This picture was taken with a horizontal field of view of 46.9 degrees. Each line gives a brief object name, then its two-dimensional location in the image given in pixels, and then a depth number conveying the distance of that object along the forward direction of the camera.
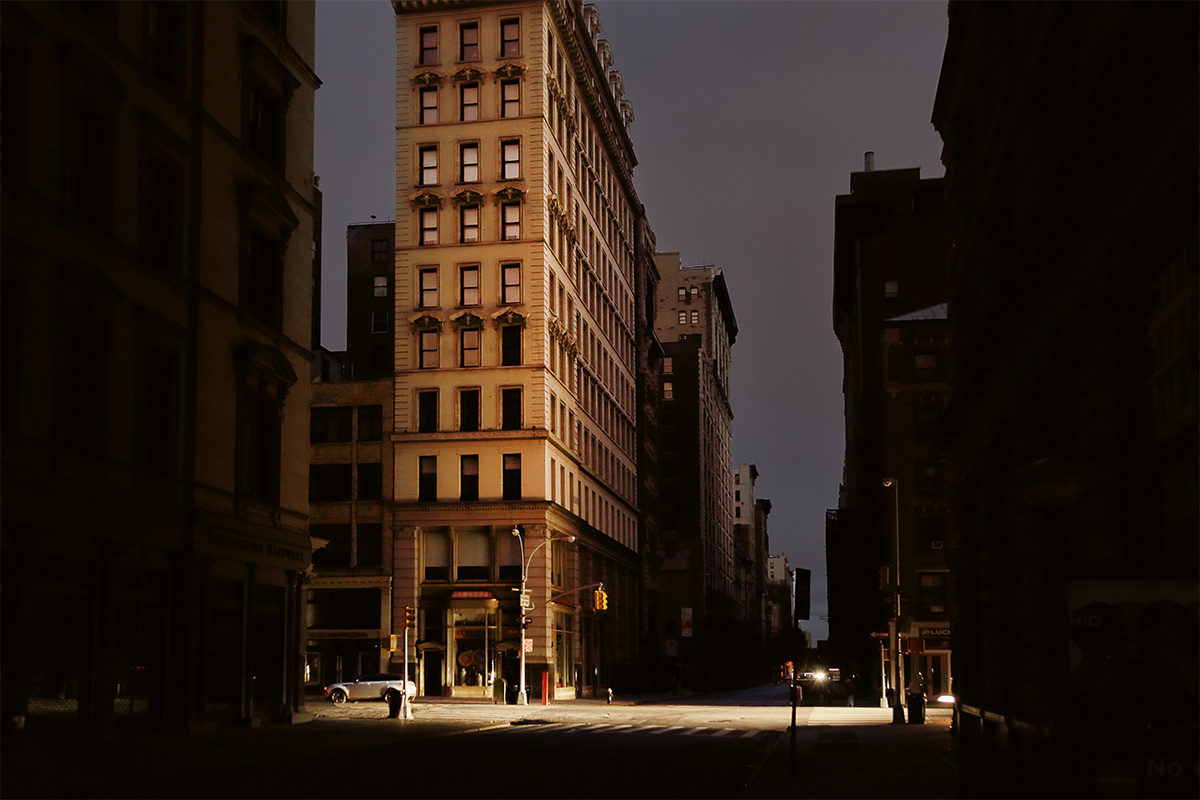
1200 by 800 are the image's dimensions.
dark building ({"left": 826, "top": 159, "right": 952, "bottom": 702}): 85.88
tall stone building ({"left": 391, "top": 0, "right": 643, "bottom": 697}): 80.69
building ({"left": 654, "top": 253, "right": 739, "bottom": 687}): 151.62
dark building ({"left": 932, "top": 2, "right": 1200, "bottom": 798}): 12.12
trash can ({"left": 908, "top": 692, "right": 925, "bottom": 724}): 51.44
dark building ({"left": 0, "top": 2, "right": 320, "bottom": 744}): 28.05
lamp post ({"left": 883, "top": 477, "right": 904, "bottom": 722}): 52.56
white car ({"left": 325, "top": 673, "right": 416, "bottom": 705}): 73.62
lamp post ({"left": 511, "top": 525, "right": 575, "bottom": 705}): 71.00
